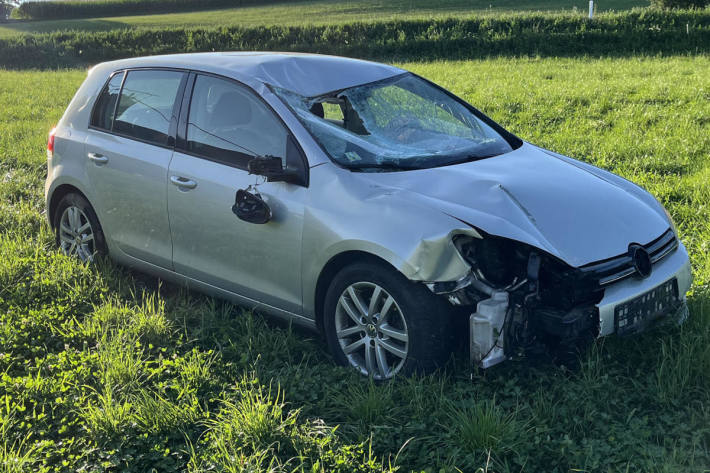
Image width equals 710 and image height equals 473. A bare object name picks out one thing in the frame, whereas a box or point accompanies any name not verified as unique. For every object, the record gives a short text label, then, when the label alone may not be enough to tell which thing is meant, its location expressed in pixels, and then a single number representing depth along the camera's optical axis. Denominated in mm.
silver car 3488
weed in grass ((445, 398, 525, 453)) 3170
